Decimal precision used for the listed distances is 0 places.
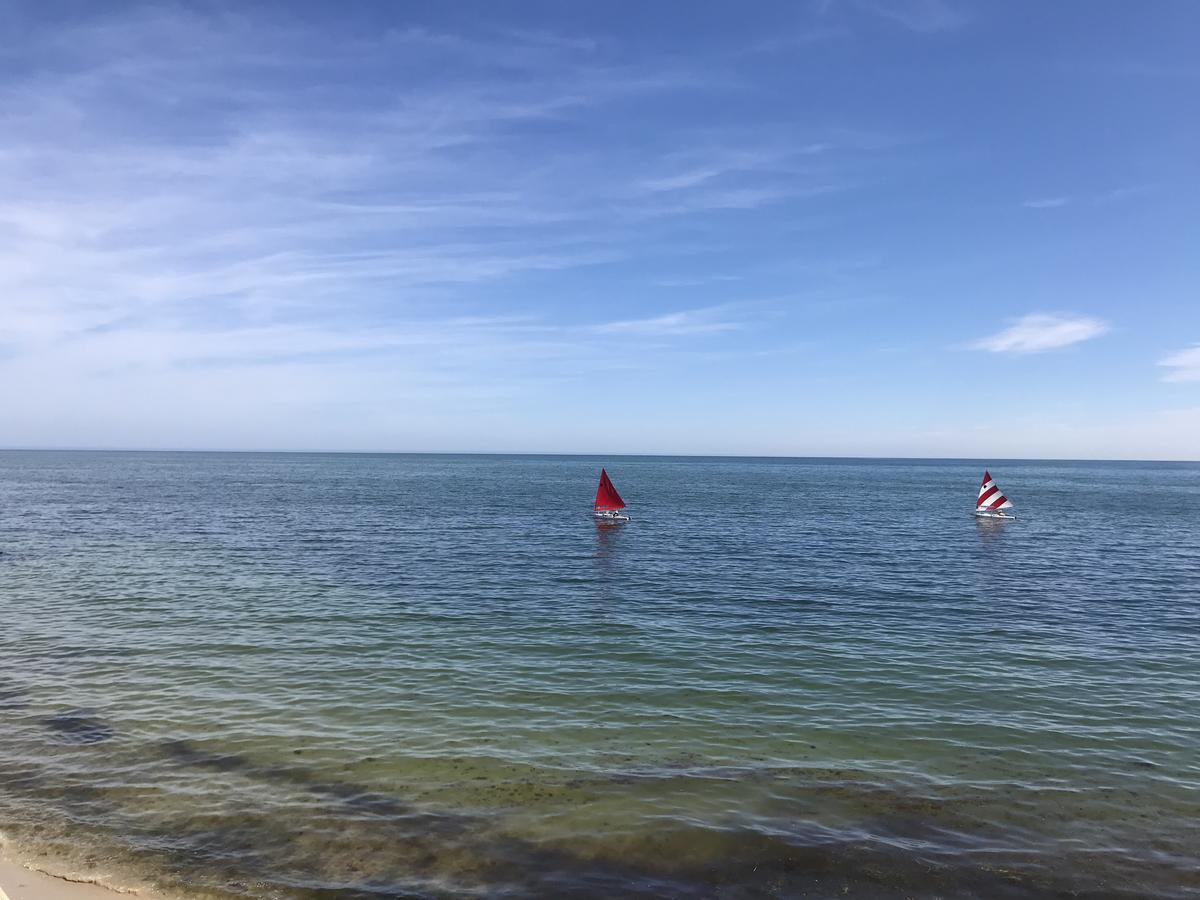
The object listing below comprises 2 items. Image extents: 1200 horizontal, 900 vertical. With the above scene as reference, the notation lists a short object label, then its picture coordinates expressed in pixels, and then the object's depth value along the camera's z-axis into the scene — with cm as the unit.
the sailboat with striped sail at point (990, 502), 7631
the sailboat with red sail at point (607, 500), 6906
